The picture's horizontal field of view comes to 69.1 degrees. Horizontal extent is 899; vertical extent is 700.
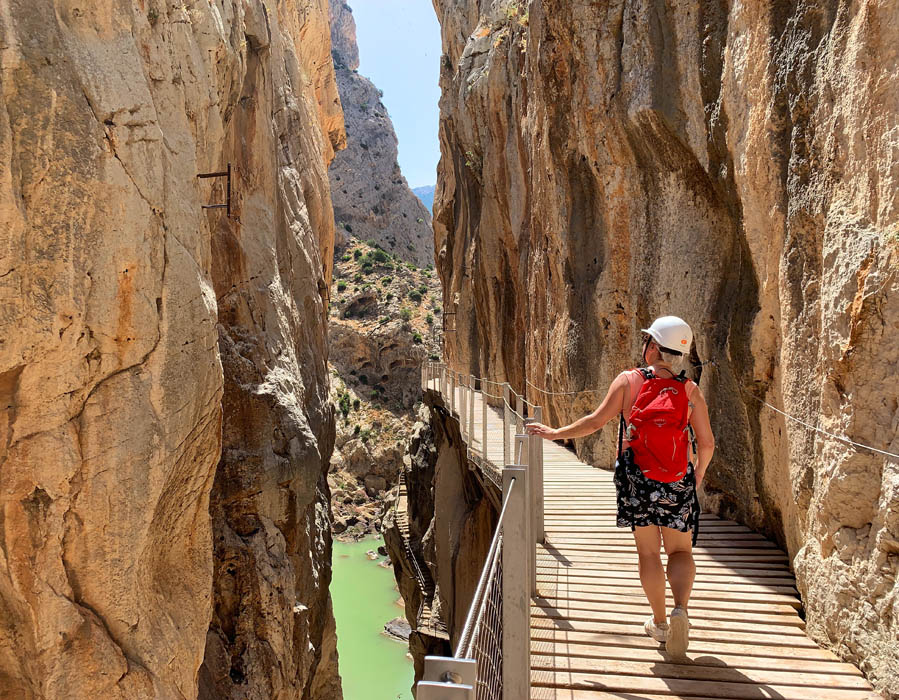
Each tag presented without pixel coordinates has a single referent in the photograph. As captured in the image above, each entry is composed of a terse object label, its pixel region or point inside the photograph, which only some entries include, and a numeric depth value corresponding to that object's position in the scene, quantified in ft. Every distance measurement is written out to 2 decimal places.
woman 11.15
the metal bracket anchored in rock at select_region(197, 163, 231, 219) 27.79
